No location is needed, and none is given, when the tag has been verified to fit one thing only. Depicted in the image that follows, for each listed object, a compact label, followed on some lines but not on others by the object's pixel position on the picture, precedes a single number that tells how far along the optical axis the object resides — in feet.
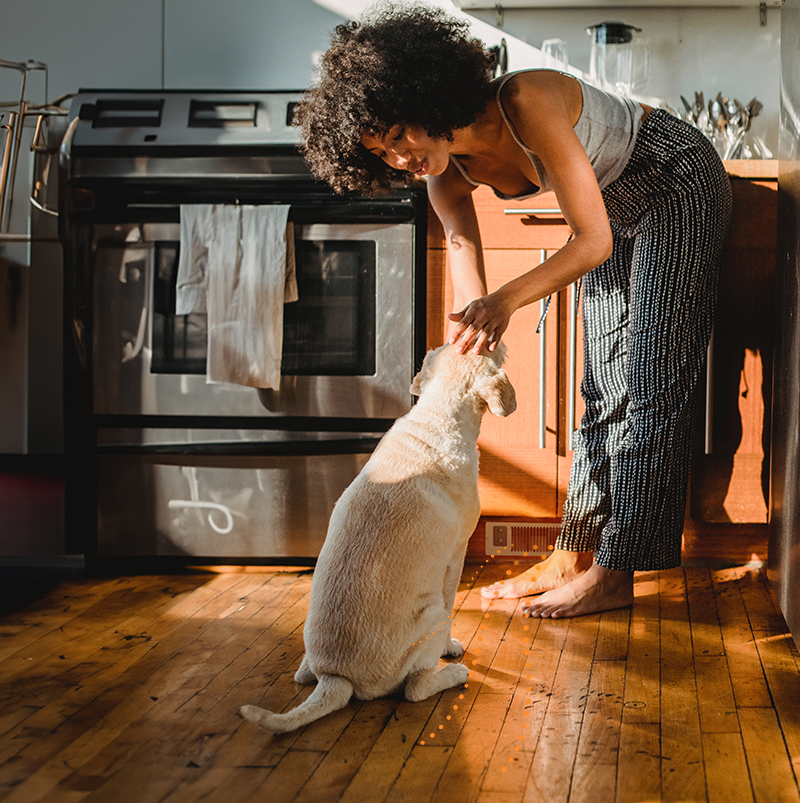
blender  9.57
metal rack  10.72
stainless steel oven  7.77
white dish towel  7.67
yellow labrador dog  4.45
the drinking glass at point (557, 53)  9.70
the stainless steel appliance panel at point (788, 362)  5.65
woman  5.17
